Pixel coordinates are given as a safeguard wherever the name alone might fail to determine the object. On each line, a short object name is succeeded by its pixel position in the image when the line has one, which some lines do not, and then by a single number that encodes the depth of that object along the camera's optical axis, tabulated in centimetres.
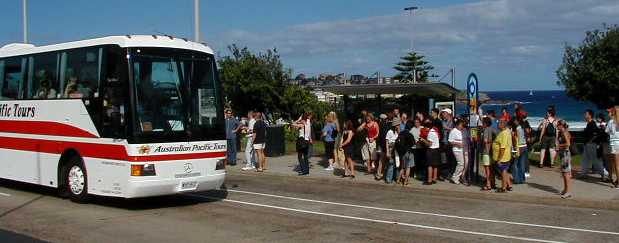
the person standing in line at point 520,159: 1577
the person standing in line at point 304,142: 1789
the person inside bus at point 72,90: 1312
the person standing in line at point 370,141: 1731
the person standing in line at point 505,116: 1529
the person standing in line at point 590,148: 1620
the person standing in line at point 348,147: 1706
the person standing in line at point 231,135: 2116
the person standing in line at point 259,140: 1909
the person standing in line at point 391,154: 1639
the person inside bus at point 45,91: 1392
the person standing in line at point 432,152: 1579
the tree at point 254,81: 4378
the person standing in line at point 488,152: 1483
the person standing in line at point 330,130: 1859
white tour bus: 1196
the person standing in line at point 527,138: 1677
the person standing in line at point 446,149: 1653
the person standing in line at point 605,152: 1547
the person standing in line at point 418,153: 1631
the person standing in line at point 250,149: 1990
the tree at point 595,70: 3027
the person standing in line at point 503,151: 1433
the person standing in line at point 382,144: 1706
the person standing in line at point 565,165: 1379
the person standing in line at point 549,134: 1894
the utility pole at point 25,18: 3070
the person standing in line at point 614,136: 1470
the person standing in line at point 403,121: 1694
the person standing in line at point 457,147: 1568
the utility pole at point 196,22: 2266
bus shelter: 2117
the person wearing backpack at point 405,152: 1578
